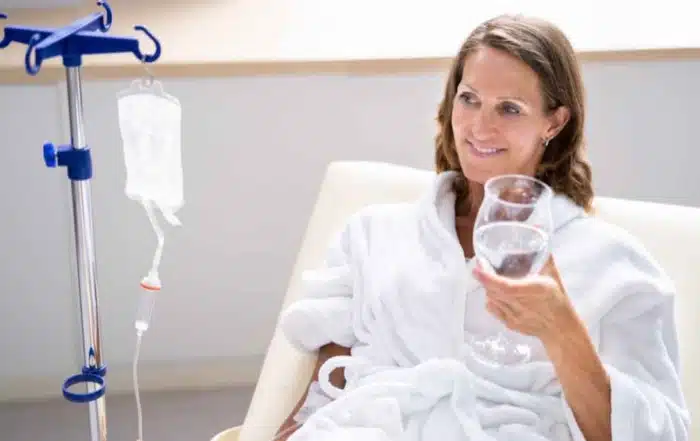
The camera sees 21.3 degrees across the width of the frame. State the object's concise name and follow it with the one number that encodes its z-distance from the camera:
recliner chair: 2.58
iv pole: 2.33
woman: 2.36
